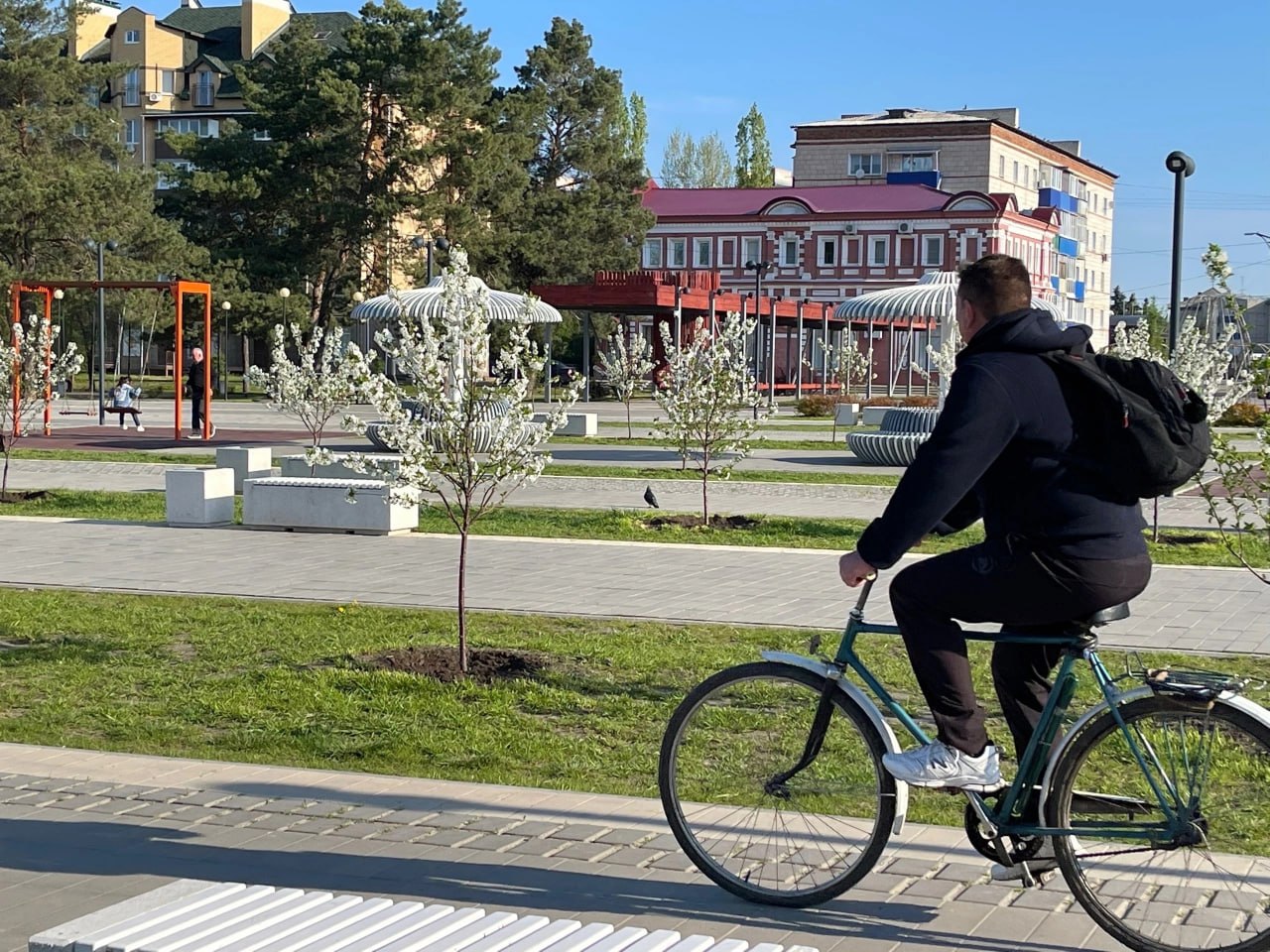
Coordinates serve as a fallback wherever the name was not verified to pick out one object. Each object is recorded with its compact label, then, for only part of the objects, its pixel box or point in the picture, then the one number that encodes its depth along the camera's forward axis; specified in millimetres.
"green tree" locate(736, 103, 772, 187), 110562
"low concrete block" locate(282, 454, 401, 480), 17969
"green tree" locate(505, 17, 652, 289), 67438
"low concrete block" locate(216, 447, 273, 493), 19547
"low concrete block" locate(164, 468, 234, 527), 15445
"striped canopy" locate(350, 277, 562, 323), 28177
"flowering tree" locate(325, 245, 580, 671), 8773
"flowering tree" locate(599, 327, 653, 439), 41075
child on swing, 33969
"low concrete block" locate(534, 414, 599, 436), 33625
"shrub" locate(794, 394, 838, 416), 46656
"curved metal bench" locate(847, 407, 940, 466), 25297
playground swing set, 29969
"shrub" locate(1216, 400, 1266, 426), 41188
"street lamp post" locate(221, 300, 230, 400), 54888
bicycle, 4402
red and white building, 81375
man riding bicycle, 4402
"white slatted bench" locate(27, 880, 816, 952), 3055
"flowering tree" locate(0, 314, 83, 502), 19000
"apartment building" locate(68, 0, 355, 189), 102000
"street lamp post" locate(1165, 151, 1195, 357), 18328
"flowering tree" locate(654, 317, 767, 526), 17938
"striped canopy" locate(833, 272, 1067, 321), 27672
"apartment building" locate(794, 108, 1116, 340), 98188
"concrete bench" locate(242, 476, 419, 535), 14945
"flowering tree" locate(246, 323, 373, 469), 24469
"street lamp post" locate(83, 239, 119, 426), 36341
